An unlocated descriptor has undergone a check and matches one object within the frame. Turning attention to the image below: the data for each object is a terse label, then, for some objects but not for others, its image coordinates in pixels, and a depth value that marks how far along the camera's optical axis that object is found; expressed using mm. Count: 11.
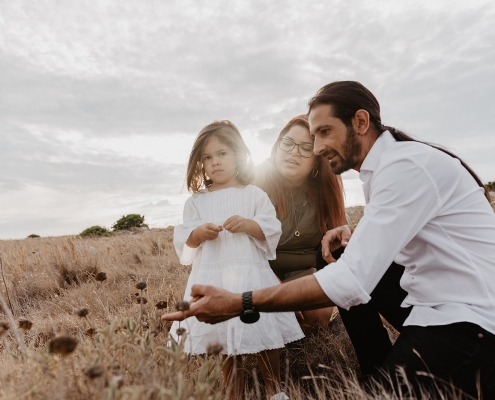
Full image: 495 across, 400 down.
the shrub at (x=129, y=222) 25072
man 1812
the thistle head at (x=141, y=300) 2043
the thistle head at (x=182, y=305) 1668
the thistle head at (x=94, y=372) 1228
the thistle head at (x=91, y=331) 1931
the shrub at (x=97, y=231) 19962
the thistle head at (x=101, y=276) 2105
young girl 2545
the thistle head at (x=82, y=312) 1786
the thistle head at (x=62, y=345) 1275
